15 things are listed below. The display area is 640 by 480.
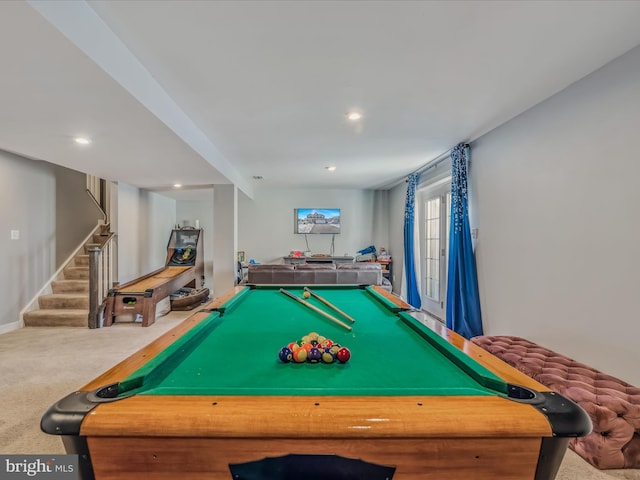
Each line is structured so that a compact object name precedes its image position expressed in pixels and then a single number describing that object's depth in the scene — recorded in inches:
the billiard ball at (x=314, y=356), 44.8
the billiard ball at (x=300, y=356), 44.5
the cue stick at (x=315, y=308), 65.3
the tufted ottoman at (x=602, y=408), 59.8
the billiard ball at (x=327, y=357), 44.8
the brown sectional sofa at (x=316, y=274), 185.2
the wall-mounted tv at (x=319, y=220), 288.2
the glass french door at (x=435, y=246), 185.6
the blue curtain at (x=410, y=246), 215.9
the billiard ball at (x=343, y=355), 45.0
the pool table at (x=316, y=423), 29.2
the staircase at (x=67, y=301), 167.2
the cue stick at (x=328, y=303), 71.8
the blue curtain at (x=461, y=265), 138.2
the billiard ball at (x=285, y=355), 45.1
